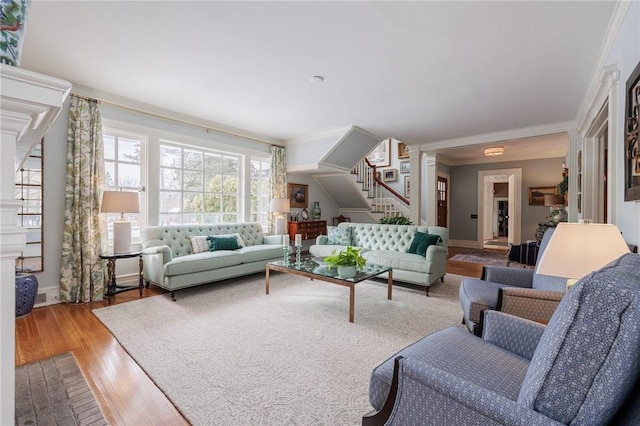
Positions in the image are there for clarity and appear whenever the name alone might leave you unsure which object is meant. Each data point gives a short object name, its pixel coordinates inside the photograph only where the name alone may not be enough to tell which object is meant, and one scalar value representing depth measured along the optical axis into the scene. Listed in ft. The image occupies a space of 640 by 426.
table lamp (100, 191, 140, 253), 11.10
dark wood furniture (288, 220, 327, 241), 20.54
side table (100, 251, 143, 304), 11.36
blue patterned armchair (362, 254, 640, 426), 2.36
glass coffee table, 9.66
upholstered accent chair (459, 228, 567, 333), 6.15
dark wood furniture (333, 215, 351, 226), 25.67
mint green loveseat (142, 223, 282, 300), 11.53
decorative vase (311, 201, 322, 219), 23.13
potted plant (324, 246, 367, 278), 10.07
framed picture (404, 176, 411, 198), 25.79
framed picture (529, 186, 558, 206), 22.89
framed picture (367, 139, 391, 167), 27.53
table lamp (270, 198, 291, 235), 17.89
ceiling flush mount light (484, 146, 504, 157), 19.66
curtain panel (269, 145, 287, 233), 19.51
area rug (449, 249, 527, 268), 19.29
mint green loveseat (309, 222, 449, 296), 12.25
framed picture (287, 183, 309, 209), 21.30
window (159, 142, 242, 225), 14.94
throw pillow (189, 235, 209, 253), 13.80
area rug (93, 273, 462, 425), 5.51
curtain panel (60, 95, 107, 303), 11.25
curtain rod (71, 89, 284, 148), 12.22
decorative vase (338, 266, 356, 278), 10.04
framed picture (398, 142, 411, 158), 26.09
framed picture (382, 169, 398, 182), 26.73
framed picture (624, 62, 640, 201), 5.26
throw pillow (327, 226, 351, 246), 16.36
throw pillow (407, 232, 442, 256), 13.03
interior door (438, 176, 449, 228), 25.66
